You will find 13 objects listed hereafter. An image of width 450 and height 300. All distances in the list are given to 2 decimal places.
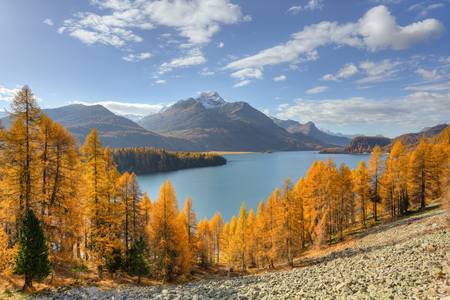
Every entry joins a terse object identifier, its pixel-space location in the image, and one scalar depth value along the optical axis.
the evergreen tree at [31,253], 20.22
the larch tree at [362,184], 51.25
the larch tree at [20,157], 21.47
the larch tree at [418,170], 51.41
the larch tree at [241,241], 45.06
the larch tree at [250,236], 45.38
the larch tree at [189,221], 42.34
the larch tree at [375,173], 52.50
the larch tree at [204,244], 47.84
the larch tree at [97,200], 27.11
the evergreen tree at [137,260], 30.20
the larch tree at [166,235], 32.16
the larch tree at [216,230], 61.25
